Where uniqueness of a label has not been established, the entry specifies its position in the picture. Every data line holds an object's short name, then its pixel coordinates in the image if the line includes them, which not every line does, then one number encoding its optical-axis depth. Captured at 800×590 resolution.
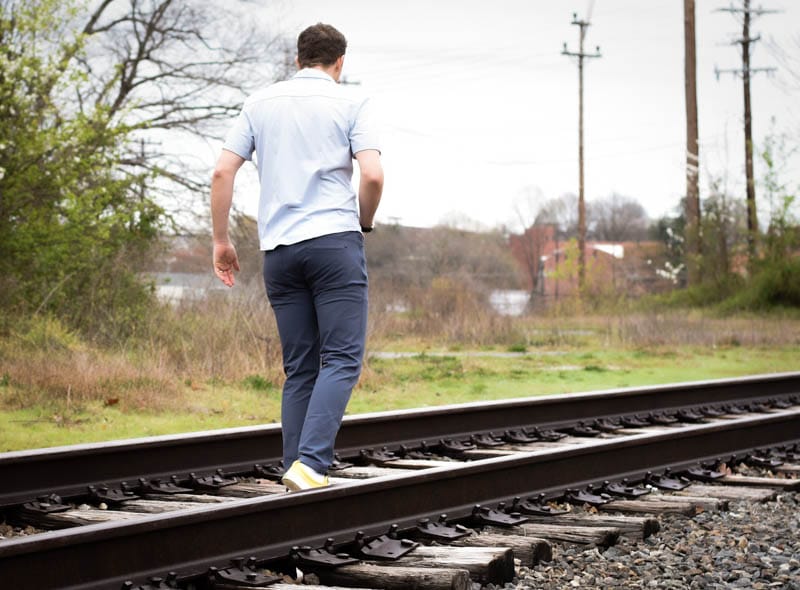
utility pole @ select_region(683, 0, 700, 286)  33.69
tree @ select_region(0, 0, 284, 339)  13.89
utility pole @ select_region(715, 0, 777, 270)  31.03
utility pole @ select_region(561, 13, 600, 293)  45.16
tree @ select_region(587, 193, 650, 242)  89.75
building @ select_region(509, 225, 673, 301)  68.62
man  4.72
